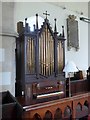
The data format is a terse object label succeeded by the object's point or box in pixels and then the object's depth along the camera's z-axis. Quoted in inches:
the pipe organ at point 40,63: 75.1
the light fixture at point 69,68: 78.8
